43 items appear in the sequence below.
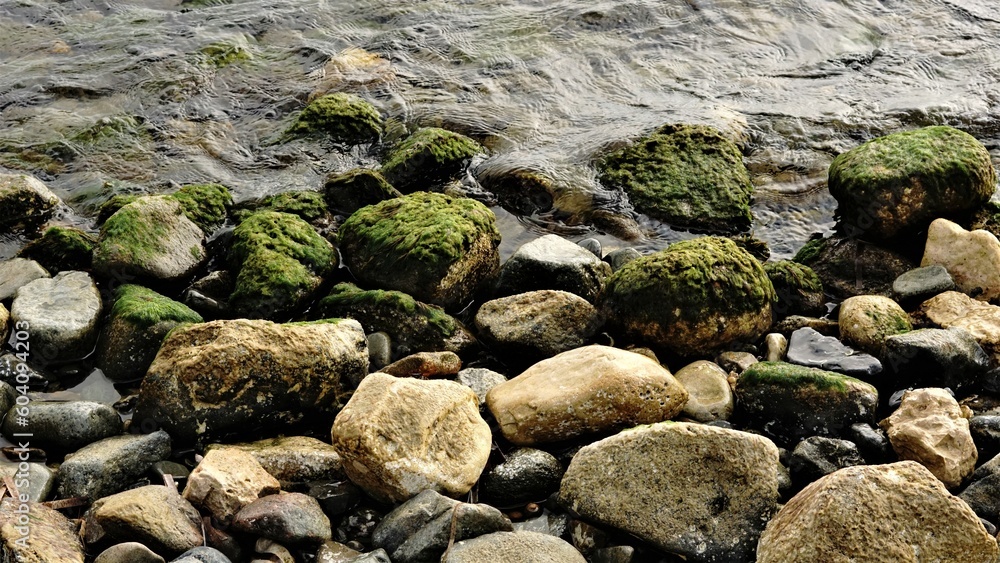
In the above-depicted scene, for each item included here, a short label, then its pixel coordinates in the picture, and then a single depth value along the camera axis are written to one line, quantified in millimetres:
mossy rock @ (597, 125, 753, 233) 7027
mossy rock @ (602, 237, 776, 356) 5195
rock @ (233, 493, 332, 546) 3699
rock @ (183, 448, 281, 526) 3812
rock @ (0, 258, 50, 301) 5527
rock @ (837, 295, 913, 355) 5105
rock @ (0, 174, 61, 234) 6461
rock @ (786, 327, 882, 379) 4832
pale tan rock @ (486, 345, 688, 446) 4375
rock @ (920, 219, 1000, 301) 5637
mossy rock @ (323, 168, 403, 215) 6844
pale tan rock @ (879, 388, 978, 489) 4102
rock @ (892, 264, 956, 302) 5652
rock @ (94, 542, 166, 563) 3510
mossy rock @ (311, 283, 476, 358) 5273
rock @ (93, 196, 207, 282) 5664
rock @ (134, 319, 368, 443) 4395
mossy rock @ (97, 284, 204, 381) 4961
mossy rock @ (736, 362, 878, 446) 4496
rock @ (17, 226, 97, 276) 5875
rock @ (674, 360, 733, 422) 4695
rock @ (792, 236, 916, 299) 6074
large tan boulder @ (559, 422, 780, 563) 3748
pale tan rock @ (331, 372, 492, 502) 3945
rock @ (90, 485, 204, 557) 3605
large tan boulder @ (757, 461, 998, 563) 3311
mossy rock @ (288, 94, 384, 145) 8156
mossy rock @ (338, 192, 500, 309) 5641
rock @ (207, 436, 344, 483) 4160
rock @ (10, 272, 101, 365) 5039
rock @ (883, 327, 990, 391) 4777
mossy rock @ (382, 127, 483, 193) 7199
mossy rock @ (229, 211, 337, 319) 5535
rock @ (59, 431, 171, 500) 4004
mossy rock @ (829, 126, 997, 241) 6125
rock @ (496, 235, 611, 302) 5773
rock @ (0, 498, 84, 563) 3379
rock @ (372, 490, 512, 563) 3676
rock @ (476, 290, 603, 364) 5258
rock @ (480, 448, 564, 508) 4152
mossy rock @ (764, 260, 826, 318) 5828
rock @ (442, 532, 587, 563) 3566
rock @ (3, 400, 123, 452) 4293
